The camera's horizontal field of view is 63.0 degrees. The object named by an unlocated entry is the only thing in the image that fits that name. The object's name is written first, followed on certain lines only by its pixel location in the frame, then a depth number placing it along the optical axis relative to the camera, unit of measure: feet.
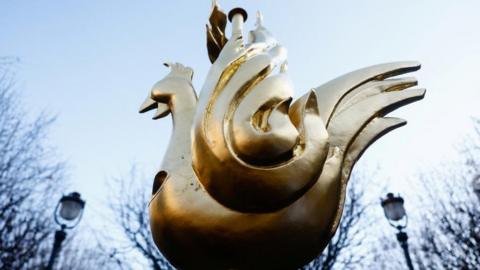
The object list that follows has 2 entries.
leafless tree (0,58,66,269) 24.61
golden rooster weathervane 4.49
